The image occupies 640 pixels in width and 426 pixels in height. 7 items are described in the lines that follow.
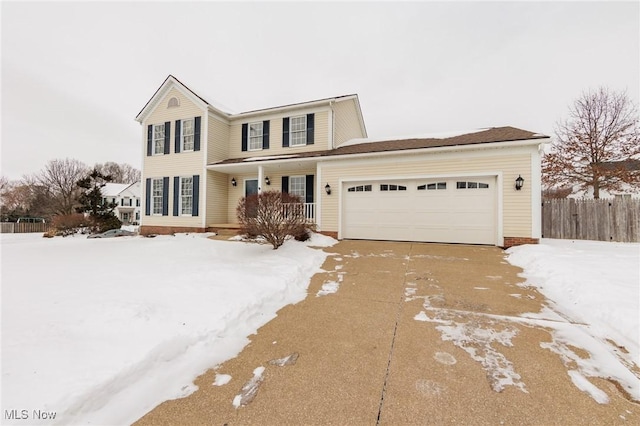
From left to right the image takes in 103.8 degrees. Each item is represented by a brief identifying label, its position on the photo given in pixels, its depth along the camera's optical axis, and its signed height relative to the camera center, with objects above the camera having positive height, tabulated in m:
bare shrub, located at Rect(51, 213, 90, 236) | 14.23 -0.36
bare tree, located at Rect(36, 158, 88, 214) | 32.09 +5.38
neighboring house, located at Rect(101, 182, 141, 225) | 36.88 +2.98
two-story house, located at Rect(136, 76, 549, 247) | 8.02 +1.90
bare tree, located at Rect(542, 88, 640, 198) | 12.66 +3.98
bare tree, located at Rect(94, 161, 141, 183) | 45.47 +8.66
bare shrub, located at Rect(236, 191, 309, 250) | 7.27 +0.07
